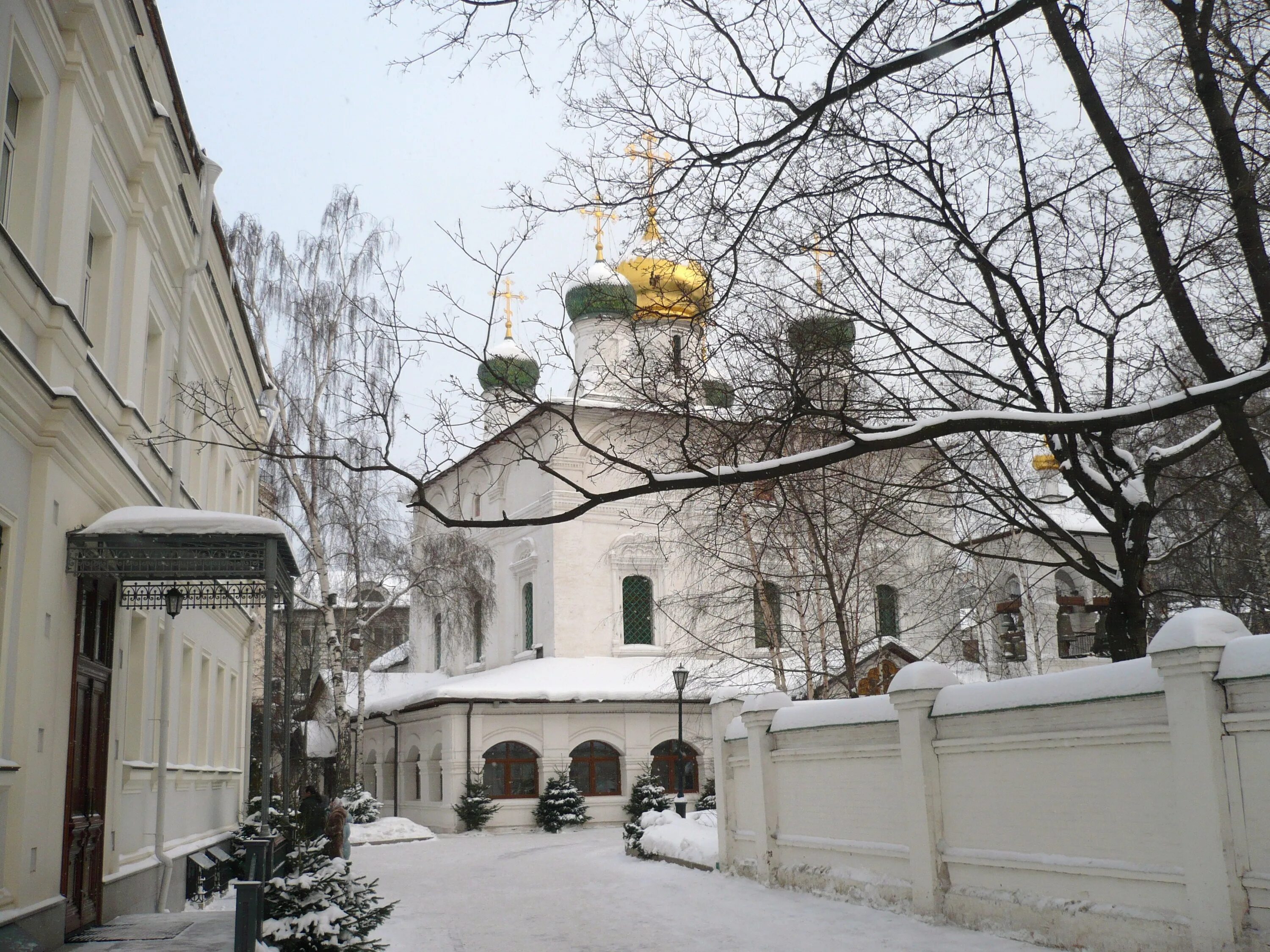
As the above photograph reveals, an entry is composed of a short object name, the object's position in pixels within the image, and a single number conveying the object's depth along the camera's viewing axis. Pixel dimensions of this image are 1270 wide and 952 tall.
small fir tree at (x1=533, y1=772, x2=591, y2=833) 29.02
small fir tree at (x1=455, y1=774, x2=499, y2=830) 28.89
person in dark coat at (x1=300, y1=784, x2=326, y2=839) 20.34
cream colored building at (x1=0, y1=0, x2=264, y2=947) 8.02
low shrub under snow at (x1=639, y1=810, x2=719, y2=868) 17.14
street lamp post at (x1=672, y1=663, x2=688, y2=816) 22.37
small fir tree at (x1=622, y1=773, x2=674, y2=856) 28.83
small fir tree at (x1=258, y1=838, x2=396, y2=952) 8.45
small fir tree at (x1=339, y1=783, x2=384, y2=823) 27.53
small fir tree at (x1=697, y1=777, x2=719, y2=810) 27.61
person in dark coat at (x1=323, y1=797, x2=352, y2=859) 13.98
